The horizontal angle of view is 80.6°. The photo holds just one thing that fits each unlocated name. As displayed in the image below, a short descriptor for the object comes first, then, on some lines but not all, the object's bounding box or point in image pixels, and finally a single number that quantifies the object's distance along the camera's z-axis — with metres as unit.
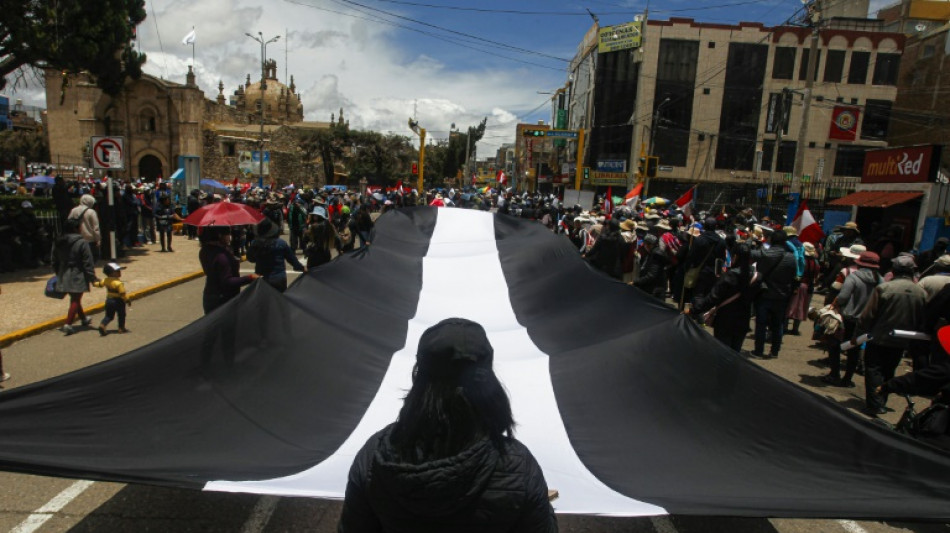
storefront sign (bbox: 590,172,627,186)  42.81
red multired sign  13.85
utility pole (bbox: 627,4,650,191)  40.69
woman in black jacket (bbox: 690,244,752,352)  6.89
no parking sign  12.26
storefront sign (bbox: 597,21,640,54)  40.28
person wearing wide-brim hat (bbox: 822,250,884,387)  6.62
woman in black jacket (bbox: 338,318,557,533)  1.54
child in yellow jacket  7.68
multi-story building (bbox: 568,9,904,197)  38.84
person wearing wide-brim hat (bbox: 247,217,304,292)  6.93
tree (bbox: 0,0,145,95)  12.01
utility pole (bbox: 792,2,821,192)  16.39
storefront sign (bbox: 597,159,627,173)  42.29
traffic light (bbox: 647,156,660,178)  21.09
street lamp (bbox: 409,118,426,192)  26.88
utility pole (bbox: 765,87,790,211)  22.14
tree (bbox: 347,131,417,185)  60.70
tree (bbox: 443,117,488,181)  77.06
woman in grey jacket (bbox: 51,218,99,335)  7.59
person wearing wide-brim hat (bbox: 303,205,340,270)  8.74
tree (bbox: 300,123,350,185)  57.94
